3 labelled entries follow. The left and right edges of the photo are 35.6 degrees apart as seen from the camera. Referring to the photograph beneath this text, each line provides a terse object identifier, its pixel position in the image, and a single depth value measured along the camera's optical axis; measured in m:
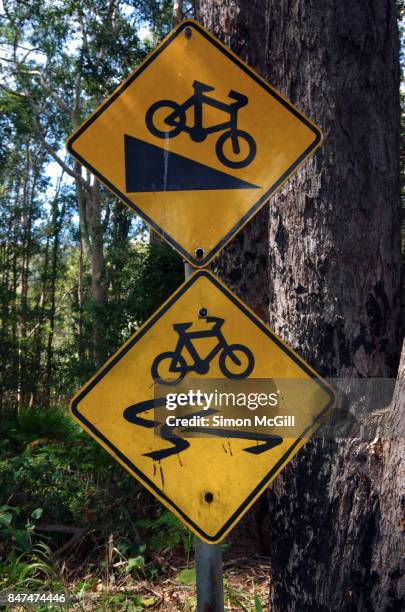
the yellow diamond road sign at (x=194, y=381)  2.28
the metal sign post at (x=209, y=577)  2.17
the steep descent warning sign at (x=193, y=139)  2.39
